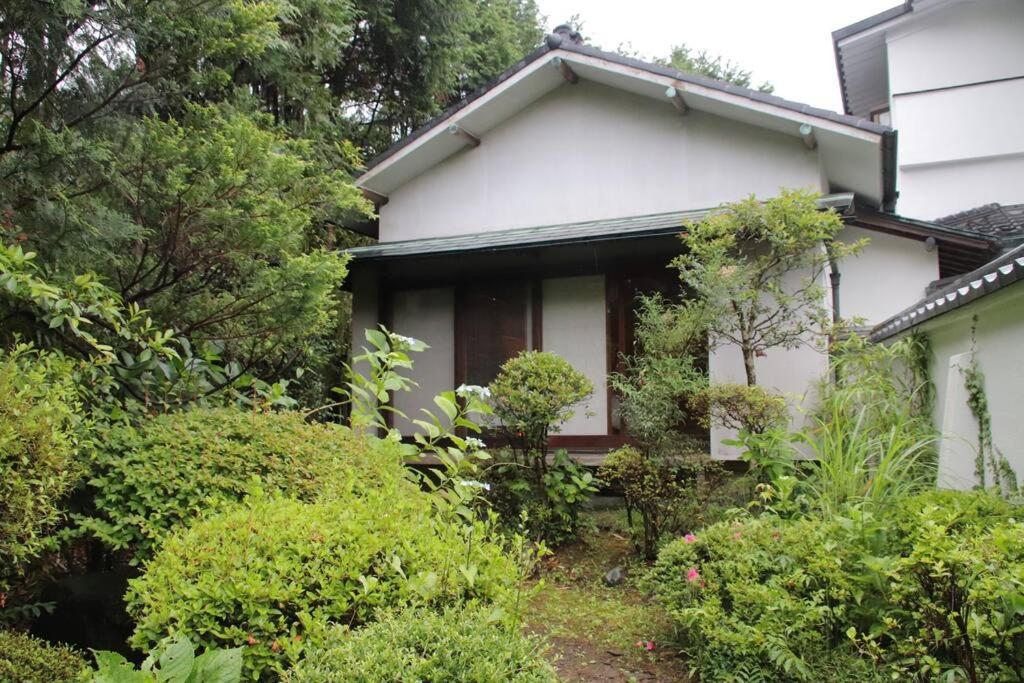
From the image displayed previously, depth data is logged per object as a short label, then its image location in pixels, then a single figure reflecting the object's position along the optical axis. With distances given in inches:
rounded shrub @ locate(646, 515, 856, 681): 131.9
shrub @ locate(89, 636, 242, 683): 86.2
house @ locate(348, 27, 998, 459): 309.3
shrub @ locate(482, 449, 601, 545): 245.1
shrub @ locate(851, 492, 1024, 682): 108.0
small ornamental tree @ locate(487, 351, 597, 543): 242.2
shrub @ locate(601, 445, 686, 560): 231.5
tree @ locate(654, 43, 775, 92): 960.9
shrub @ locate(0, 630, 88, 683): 114.8
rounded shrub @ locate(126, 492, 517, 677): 100.3
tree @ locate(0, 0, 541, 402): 163.8
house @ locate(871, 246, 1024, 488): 160.7
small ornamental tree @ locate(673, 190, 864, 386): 252.8
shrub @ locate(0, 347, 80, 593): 110.6
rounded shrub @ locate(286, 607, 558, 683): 82.1
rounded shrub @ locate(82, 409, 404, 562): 138.6
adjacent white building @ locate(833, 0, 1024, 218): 472.7
